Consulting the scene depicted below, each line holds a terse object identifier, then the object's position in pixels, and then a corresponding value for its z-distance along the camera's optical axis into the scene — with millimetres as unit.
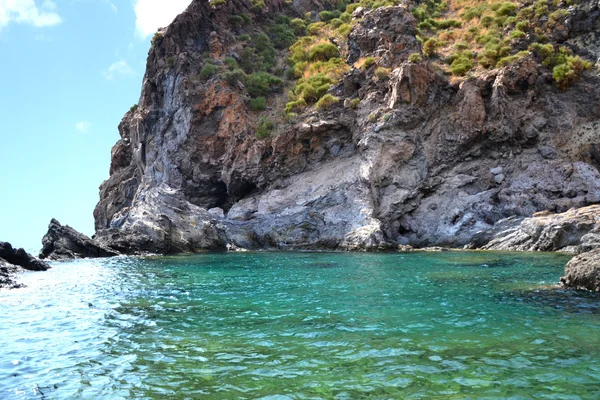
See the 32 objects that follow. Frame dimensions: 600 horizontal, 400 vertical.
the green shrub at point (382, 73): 42625
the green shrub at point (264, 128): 44844
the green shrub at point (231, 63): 51316
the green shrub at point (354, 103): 43094
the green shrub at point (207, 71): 48844
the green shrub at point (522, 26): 42844
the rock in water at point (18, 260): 29177
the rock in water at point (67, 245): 37419
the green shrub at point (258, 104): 48250
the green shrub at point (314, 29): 65062
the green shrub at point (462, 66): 41375
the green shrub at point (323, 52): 55719
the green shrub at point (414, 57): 39938
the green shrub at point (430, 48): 45656
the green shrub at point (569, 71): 37750
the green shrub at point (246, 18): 59953
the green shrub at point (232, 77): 48006
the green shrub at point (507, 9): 47719
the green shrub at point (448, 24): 52562
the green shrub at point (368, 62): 44688
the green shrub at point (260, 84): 50438
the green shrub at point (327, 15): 69625
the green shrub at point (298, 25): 66250
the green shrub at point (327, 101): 44531
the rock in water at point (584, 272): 14453
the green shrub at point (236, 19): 58141
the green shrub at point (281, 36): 62131
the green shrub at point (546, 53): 39344
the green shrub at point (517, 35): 41375
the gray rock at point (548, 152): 35656
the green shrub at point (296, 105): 46812
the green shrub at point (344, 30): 59094
